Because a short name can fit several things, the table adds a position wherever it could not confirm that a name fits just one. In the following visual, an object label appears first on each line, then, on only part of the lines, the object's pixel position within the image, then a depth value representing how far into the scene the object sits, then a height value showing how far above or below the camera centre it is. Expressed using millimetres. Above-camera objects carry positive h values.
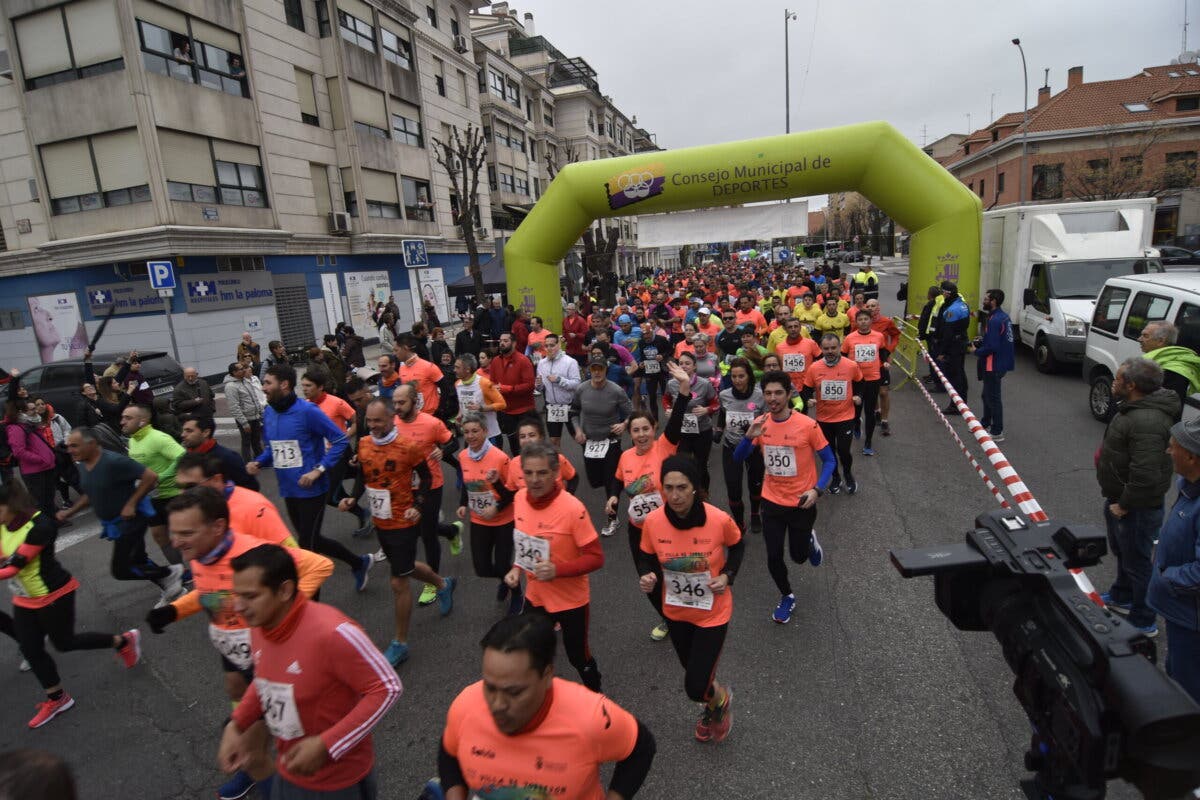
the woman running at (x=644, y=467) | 4293 -1379
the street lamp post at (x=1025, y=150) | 27719 +4827
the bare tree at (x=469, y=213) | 19016 +2307
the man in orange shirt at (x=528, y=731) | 1699 -1298
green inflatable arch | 11641 +1575
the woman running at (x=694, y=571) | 3117 -1544
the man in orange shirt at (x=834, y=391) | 6215 -1323
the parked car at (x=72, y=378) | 11602 -1161
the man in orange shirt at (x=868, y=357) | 7777 -1257
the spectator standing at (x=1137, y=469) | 3713 -1424
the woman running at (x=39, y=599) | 3807 -1740
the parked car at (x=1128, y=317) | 7547 -1070
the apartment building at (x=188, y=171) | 16094 +4084
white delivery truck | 11312 -405
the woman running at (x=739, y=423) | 5676 -1424
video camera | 1184 -945
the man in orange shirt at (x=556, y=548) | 3340 -1455
